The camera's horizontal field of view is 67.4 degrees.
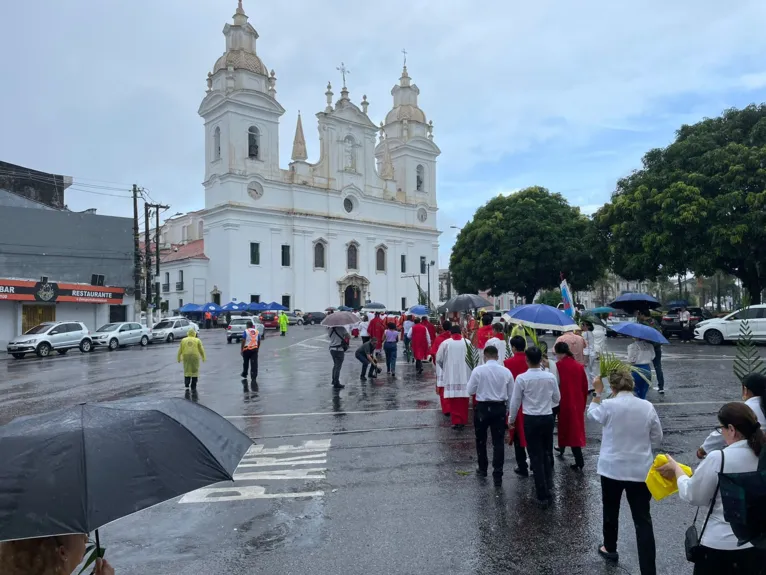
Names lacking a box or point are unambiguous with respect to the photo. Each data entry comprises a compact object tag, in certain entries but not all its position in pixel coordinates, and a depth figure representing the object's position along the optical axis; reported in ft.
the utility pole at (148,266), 114.03
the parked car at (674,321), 83.05
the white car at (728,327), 68.81
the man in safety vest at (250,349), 44.62
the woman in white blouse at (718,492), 9.45
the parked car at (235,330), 98.48
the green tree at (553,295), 168.45
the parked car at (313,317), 160.45
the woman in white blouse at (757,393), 12.48
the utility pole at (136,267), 113.09
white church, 161.07
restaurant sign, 93.97
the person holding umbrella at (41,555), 7.57
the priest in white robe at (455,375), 28.48
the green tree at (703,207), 80.94
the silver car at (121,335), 90.89
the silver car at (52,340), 78.89
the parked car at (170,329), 104.94
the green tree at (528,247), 135.23
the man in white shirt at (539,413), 18.22
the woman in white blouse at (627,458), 13.29
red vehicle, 135.54
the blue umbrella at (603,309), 44.16
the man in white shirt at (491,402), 20.65
